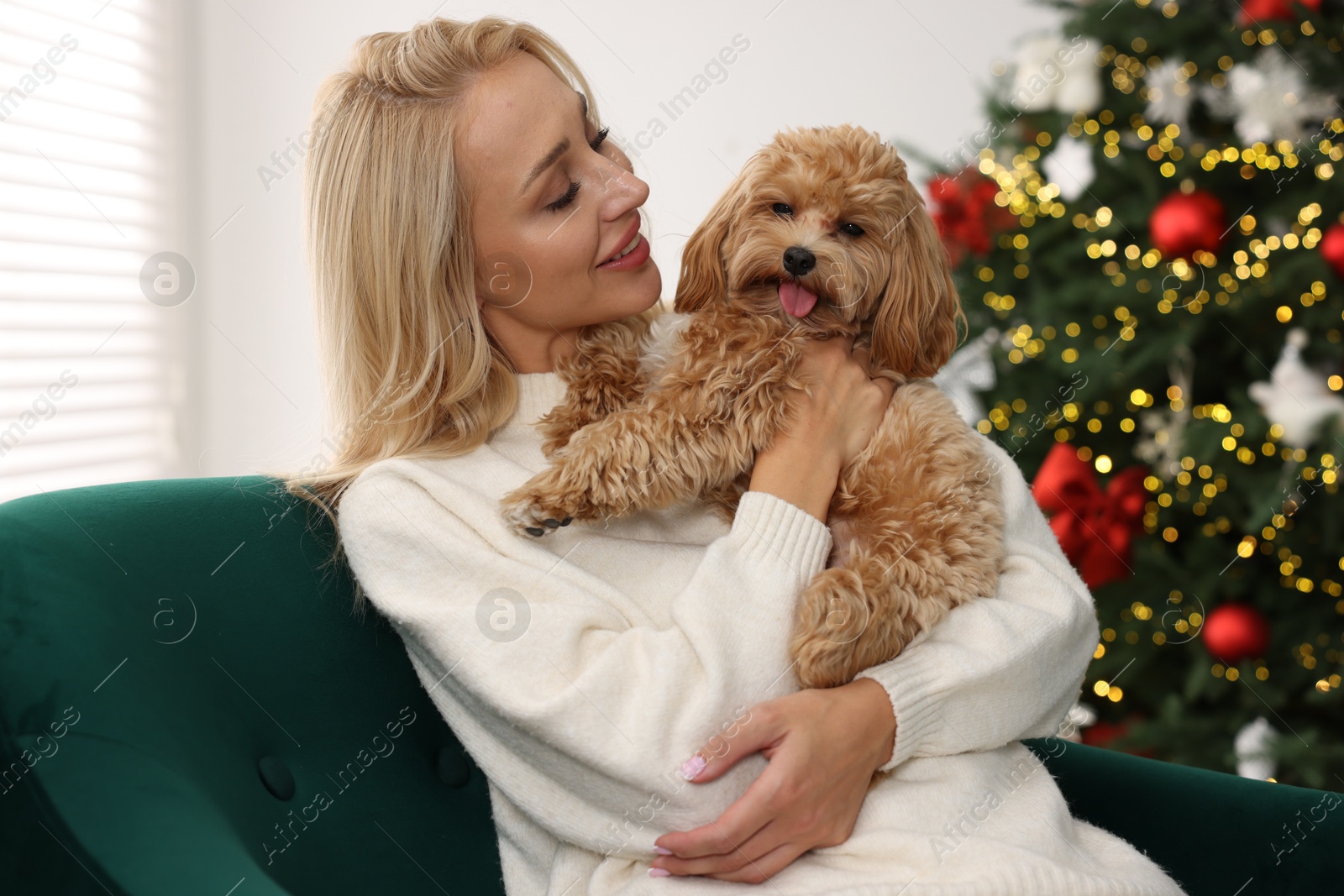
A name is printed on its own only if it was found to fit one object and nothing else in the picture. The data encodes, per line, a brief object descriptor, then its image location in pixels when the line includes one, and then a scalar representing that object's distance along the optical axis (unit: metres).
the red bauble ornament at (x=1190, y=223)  2.79
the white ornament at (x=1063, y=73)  2.96
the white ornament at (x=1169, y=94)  2.89
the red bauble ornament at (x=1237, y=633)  2.84
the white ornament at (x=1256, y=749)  2.82
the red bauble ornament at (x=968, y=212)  3.17
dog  1.63
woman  1.37
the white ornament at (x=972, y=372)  3.27
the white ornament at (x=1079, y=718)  3.21
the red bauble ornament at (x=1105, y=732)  3.13
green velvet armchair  1.12
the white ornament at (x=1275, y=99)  2.68
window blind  3.23
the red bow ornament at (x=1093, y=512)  3.00
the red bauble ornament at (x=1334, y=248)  2.59
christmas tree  2.71
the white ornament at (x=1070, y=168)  3.04
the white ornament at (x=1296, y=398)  2.62
